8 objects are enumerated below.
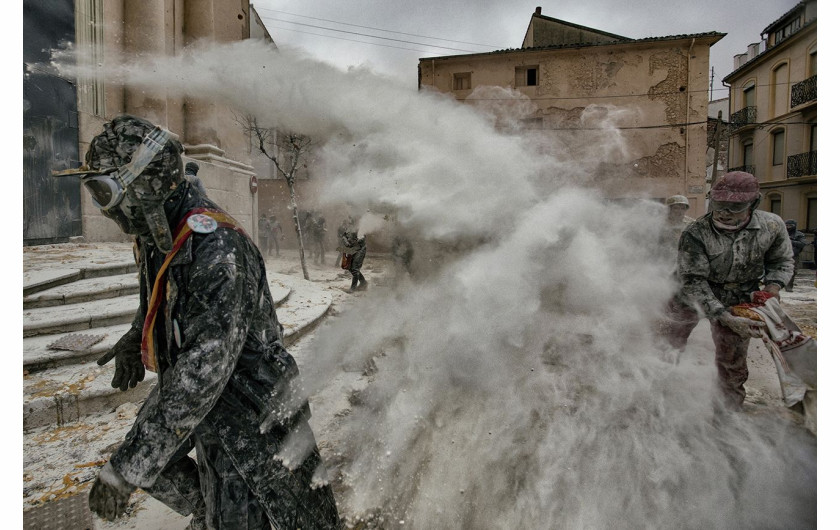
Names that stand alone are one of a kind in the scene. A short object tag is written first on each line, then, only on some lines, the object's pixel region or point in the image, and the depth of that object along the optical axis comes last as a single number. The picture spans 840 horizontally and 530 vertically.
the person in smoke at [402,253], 5.61
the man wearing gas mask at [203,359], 1.23
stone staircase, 3.06
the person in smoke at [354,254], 9.08
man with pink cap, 2.80
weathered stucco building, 8.18
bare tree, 8.12
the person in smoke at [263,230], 16.02
